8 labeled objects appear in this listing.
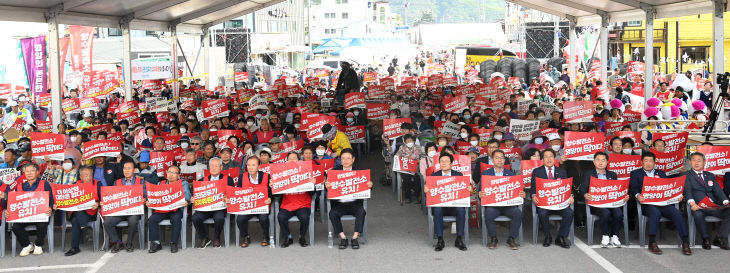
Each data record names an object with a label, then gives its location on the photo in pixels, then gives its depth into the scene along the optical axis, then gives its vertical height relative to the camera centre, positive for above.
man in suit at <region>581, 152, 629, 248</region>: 10.31 -1.57
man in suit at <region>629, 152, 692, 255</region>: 10.00 -1.51
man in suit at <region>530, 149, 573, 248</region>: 10.38 -1.57
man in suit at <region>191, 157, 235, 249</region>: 10.59 -1.54
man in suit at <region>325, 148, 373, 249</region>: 10.51 -1.52
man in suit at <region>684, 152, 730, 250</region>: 10.12 -1.39
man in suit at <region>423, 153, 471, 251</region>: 10.34 -1.68
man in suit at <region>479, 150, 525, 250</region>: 10.39 -1.63
